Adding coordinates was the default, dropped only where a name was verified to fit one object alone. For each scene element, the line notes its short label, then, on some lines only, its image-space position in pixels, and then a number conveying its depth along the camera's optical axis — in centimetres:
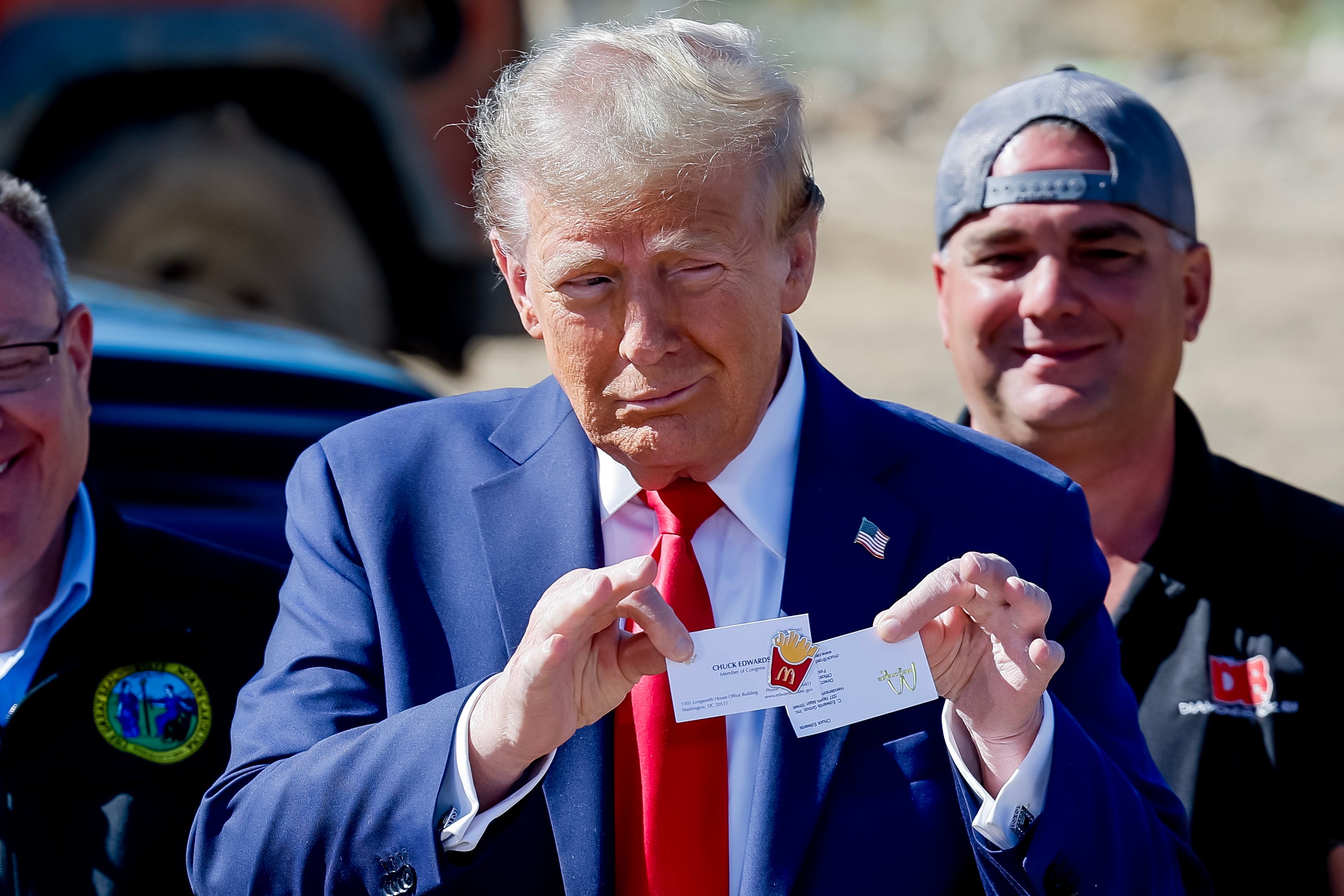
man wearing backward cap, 479
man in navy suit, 345
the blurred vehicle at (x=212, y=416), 655
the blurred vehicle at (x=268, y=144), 1184
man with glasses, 425
